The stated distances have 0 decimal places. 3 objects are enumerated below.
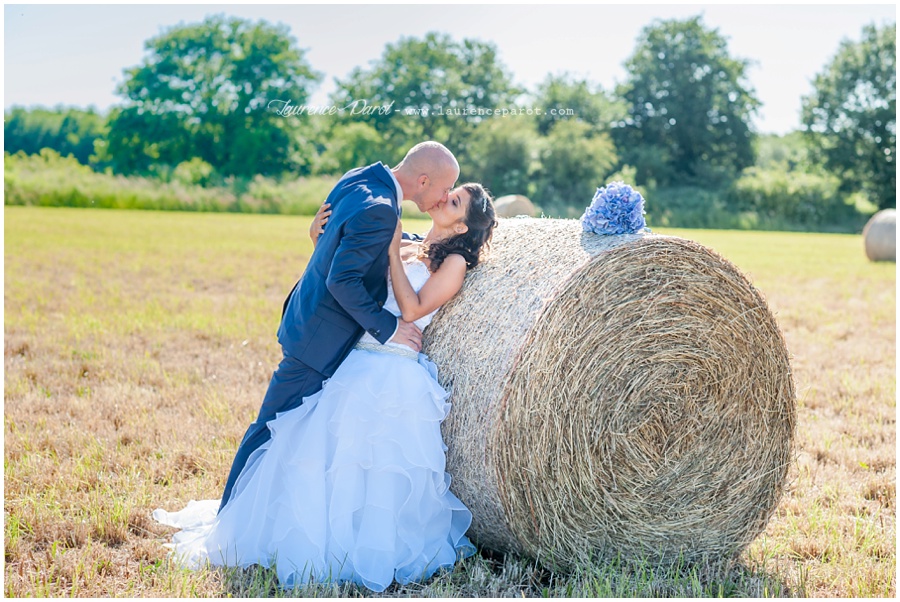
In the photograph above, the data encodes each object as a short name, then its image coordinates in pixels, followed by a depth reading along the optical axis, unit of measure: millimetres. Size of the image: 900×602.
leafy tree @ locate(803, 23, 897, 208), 41812
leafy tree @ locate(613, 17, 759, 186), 46344
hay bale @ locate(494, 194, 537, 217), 22578
